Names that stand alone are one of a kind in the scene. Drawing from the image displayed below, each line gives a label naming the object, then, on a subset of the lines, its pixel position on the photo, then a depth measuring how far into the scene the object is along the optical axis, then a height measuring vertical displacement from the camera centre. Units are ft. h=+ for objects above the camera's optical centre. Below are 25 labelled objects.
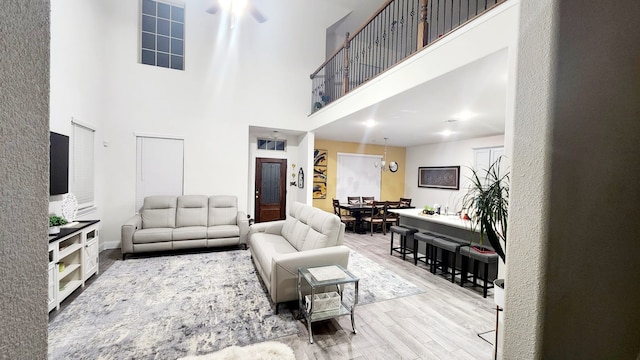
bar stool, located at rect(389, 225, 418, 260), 14.53 -3.34
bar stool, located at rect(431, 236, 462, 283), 11.57 -3.64
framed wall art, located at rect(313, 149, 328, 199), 24.21 -0.08
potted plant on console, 8.80 -2.00
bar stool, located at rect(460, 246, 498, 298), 10.24 -3.28
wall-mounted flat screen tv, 10.23 +0.05
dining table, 21.45 -2.87
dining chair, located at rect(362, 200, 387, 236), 20.72 -3.33
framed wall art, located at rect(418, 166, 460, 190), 23.04 +0.02
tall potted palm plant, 6.20 -0.83
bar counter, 12.01 -2.49
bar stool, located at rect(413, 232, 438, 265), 12.86 -3.71
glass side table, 7.59 -3.73
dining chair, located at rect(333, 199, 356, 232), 21.17 -3.50
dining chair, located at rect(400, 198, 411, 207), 21.73 -2.19
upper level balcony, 7.44 +3.45
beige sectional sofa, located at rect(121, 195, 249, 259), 13.83 -3.20
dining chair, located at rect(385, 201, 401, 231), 20.97 -3.29
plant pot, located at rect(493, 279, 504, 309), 6.13 -2.63
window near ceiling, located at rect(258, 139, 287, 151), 21.85 +2.34
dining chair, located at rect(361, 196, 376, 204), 24.57 -2.27
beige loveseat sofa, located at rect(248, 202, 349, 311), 8.65 -2.93
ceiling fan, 12.11 +8.04
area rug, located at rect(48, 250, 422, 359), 7.06 -4.71
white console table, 8.31 -3.46
